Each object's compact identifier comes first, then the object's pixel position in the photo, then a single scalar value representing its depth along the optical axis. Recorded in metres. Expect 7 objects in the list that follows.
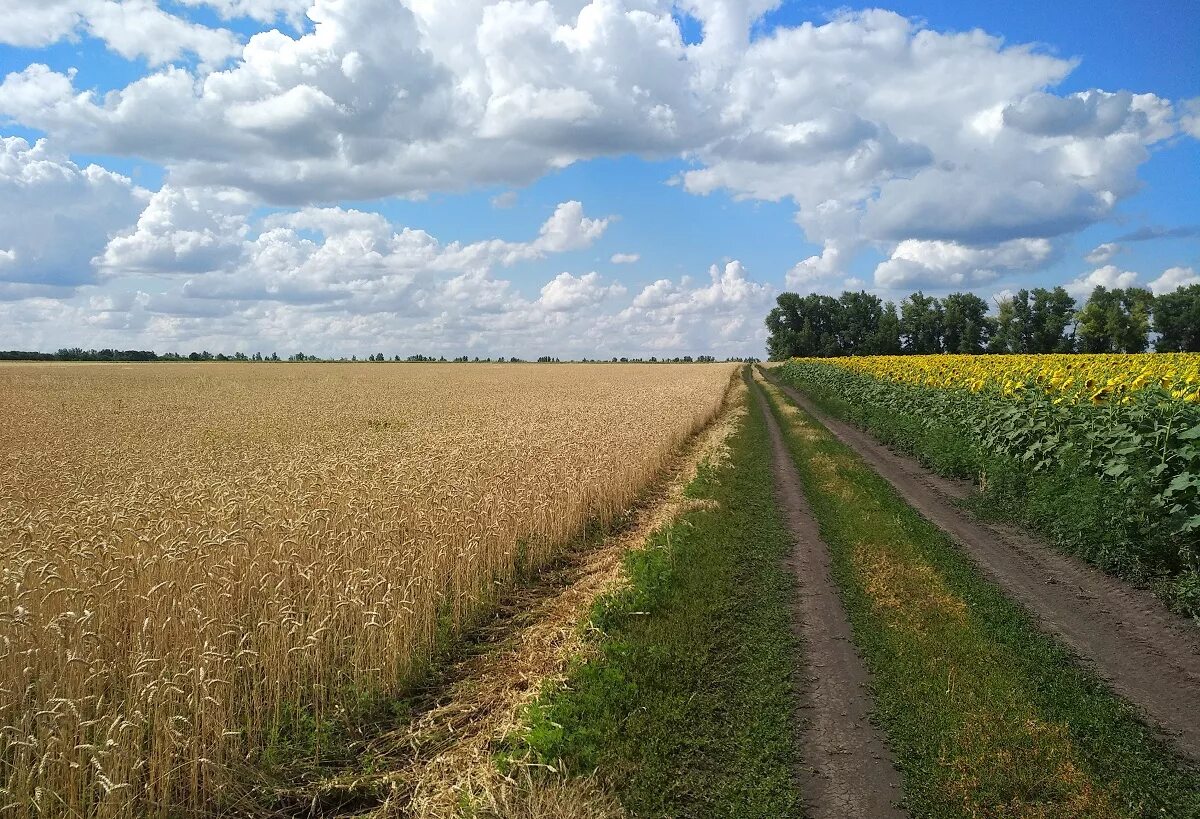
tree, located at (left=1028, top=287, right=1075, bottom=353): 88.25
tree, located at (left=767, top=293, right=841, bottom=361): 134.88
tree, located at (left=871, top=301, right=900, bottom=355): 122.34
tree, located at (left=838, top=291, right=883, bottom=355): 133.12
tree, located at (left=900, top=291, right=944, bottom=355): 113.75
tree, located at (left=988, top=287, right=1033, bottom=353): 92.44
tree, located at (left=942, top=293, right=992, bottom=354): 103.81
